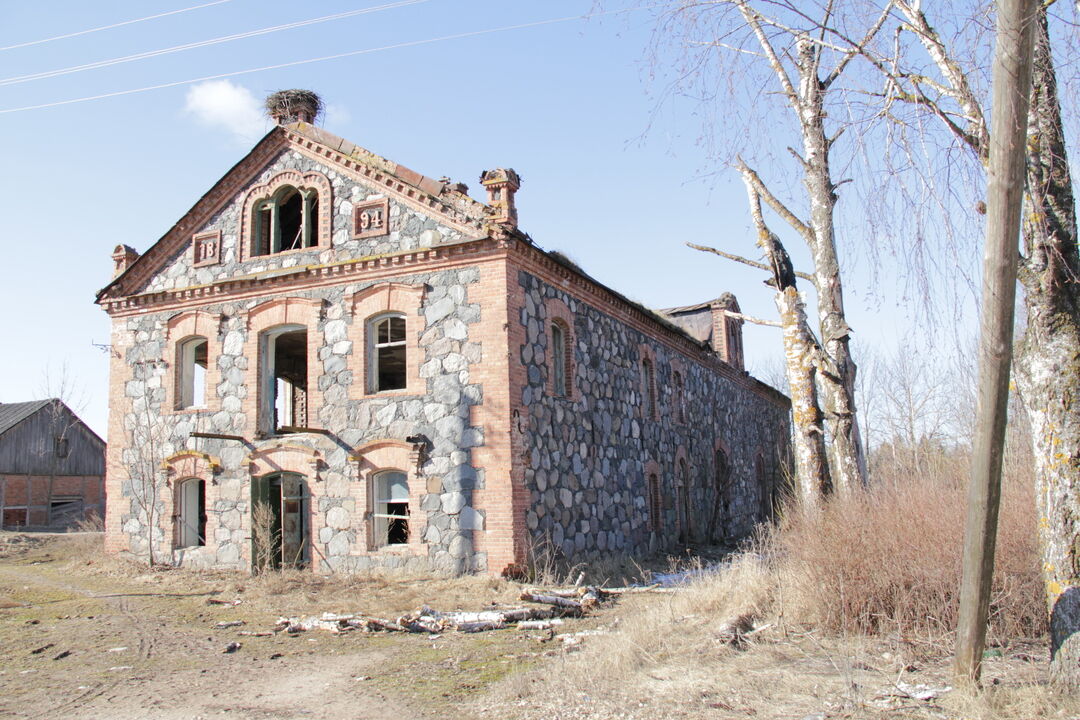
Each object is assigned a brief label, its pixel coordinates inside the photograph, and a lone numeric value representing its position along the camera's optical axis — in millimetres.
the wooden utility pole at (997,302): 5148
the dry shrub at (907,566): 7449
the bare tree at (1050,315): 5594
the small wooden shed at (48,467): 31938
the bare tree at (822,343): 10969
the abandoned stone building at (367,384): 13797
